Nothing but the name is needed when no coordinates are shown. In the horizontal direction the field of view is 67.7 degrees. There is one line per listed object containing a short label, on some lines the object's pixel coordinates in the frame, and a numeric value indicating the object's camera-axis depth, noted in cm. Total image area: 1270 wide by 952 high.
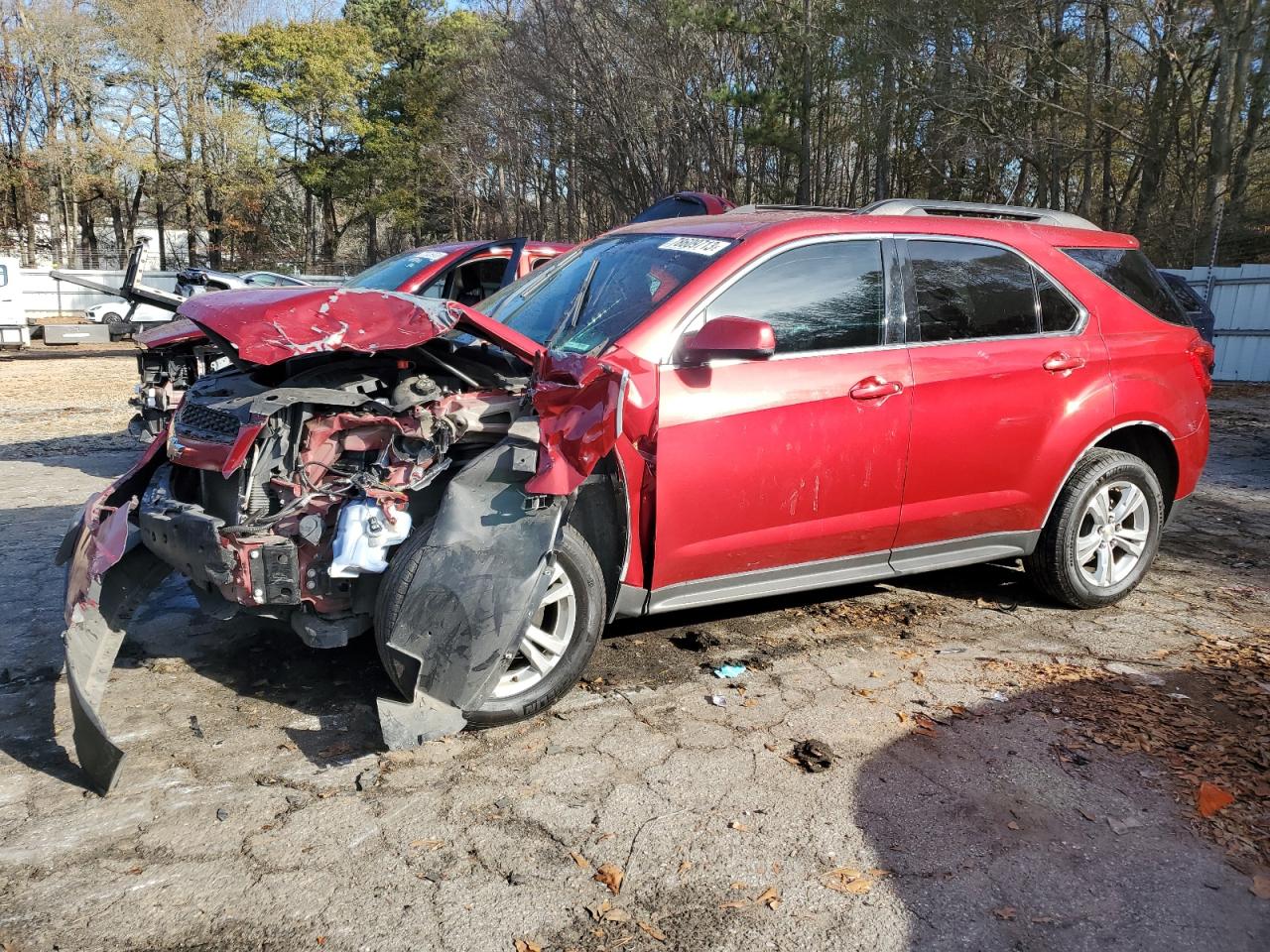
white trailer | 1977
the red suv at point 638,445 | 334
